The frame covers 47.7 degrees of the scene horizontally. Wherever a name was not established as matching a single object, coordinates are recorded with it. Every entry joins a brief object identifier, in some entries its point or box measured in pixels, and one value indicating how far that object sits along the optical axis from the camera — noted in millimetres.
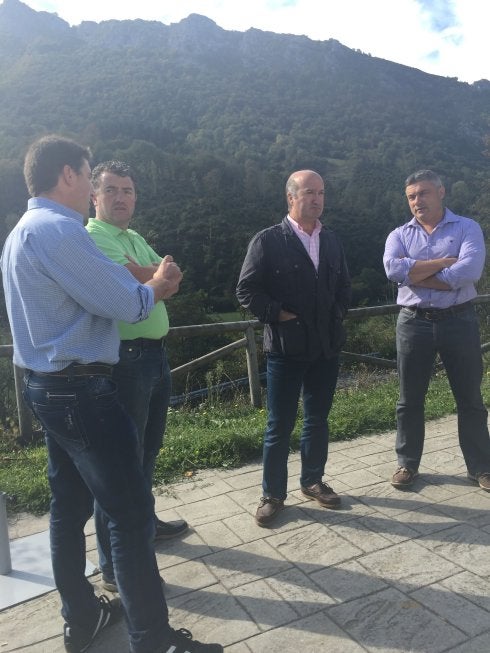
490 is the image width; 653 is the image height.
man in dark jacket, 3133
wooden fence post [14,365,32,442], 4984
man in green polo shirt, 2480
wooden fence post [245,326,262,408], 5898
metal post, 2682
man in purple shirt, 3387
